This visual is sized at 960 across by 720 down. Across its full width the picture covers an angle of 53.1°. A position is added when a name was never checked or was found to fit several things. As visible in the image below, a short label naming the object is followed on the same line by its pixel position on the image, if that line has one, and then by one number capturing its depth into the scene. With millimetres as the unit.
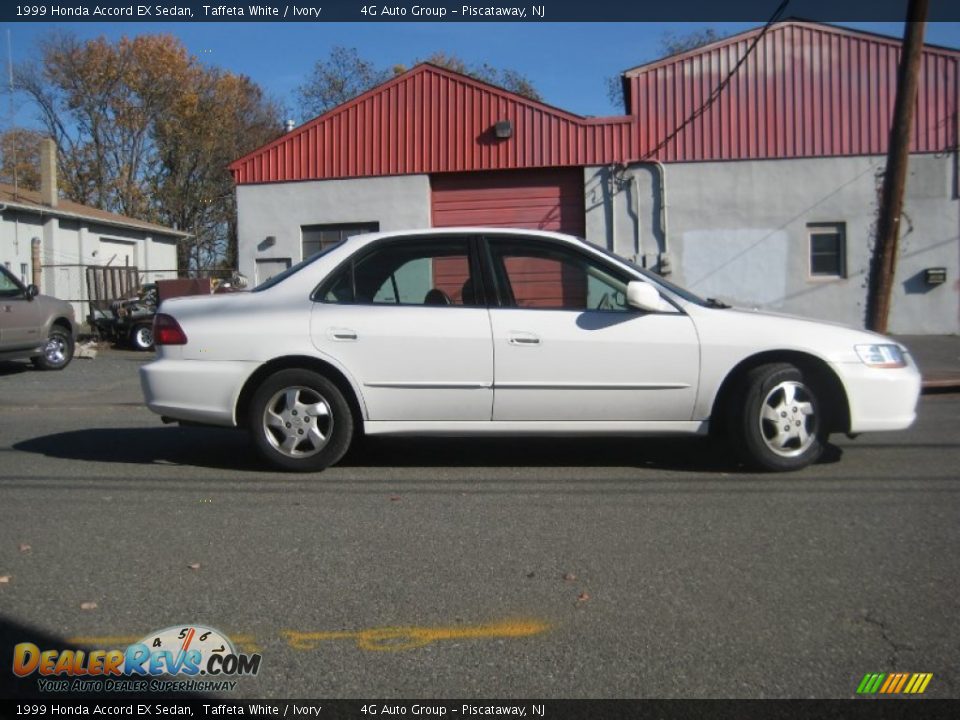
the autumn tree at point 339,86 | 45594
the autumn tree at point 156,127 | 41500
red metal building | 18125
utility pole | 11227
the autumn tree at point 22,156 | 41625
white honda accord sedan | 6078
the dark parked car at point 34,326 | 13477
